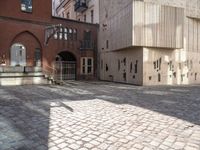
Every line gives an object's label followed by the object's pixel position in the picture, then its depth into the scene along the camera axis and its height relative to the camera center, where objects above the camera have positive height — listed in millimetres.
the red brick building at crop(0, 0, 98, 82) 14297 +3186
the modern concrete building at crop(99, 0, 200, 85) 11509 +2343
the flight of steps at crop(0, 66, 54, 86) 11425 -389
